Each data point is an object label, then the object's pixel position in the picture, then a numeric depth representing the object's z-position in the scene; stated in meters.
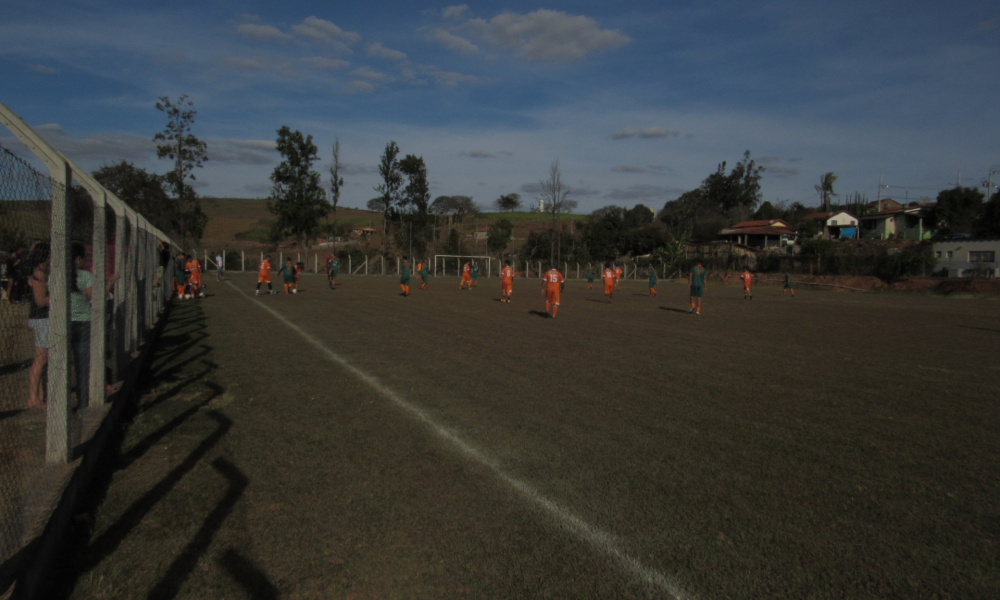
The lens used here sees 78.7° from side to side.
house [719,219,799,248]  72.00
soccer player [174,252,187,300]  22.88
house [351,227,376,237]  88.62
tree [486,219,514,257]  74.19
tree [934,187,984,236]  62.62
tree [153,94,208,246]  45.53
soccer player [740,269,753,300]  28.91
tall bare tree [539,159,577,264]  68.00
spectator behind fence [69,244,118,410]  5.48
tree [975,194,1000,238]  51.28
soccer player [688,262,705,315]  19.73
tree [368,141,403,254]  66.00
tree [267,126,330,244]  59.03
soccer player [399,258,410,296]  25.18
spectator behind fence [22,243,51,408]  4.03
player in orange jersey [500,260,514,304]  23.12
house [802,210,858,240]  72.31
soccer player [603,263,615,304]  27.23
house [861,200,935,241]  64.75
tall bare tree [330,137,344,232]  62.38
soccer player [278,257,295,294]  24.30
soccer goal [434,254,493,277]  64.81
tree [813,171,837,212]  101.50
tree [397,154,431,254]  67.06
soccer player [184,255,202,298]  22.80
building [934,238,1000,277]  40.69
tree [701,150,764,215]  99.44
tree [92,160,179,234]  35.66
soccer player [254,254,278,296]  23.83
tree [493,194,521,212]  126.04
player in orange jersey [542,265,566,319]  17.09
